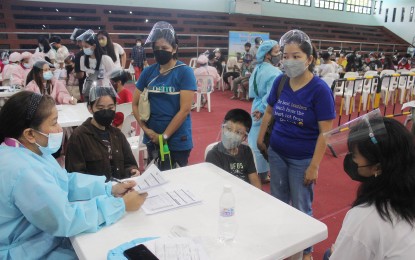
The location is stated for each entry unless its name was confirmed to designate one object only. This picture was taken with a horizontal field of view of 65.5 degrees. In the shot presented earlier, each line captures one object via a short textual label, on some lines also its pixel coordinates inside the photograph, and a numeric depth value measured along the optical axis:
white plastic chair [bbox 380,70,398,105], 7.70
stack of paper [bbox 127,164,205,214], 1.51
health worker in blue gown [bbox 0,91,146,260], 1.21
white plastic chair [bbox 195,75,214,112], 7.20
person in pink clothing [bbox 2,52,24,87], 5.58
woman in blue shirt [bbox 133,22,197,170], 2.30
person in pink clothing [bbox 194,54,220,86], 7.40
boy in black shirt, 2.08
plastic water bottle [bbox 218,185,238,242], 1.28
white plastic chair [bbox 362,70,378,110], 7.43
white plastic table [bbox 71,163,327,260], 1.21
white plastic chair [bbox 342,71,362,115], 6.90
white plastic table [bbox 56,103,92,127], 3.15
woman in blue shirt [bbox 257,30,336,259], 1.89
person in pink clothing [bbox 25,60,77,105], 4.08
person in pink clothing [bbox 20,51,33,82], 5.91
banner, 13.89
